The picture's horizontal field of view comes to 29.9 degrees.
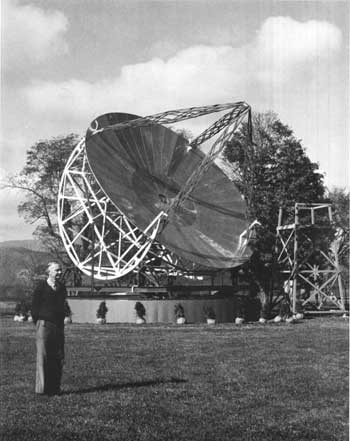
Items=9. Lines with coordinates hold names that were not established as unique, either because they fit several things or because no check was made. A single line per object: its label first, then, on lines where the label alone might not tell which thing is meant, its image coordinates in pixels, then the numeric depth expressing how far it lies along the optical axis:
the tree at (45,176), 46.59
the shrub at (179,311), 29.22
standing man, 10.94
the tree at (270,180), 36.16
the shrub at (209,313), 29.20
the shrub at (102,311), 28.80
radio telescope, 25.78
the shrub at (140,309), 29.09
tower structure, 36.19
